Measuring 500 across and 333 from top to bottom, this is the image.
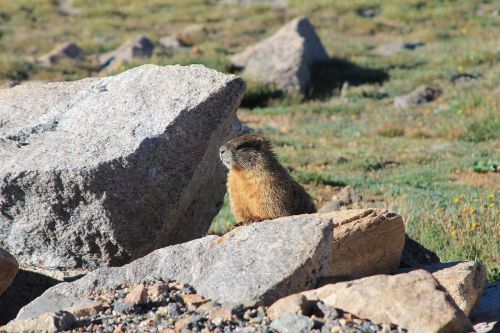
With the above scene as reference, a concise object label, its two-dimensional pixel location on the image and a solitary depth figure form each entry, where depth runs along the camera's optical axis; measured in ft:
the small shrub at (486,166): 77.97
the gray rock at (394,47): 159.53
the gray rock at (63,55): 152.46
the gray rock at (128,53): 151.35
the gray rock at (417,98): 113.09
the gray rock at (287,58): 126.00
